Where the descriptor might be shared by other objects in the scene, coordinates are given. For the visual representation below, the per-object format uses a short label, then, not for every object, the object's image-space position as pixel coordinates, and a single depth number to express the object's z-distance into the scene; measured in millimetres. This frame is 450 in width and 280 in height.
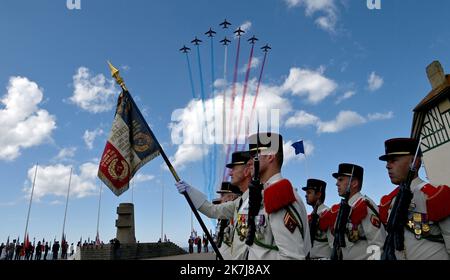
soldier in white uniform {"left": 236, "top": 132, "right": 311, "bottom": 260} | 3332
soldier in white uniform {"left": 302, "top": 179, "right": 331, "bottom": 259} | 7054
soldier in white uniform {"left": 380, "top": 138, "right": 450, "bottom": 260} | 4207
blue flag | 11000
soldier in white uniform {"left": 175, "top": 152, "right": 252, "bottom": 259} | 5535
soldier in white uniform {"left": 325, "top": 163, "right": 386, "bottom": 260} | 5469
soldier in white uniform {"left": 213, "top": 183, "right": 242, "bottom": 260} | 6969
